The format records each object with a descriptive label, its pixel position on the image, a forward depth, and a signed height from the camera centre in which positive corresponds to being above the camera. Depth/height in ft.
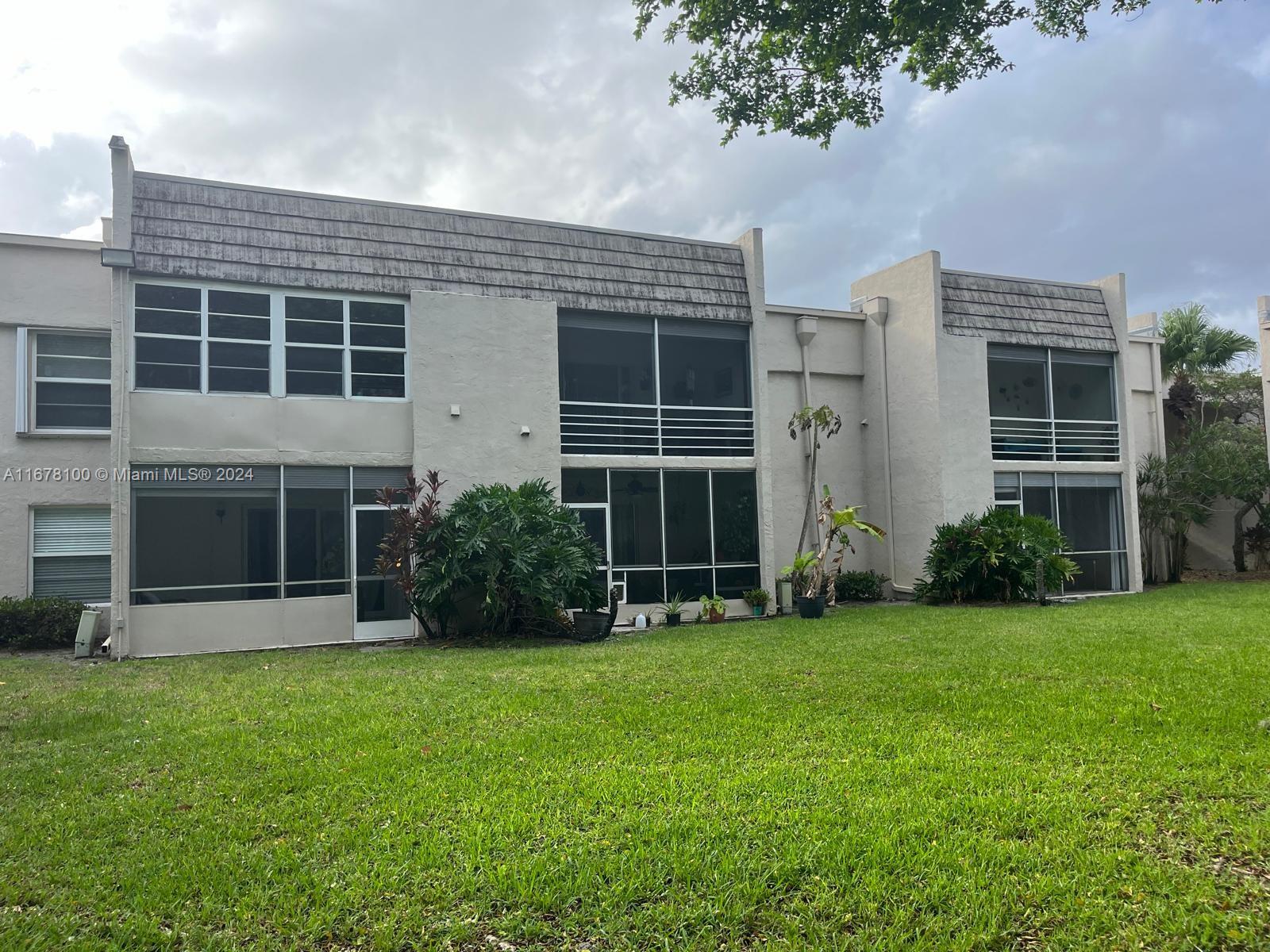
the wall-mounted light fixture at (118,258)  40.55 +13.55
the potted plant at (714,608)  49.78 -4.15
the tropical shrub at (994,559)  53.06 -1.76
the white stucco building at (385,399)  42.19 +7.85
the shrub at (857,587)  58.23 -3.63
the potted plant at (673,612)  49.19 -4.31
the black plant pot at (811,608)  49.26 -4.18
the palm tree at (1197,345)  75.00 +15.69
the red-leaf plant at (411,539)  42.16 +0.12
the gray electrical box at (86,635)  40.24 -4.04
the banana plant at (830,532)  51.24 +0.06
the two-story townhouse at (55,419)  45.73 +6.99
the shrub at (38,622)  42.75 -3.64
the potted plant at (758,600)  51.72 -3.88
